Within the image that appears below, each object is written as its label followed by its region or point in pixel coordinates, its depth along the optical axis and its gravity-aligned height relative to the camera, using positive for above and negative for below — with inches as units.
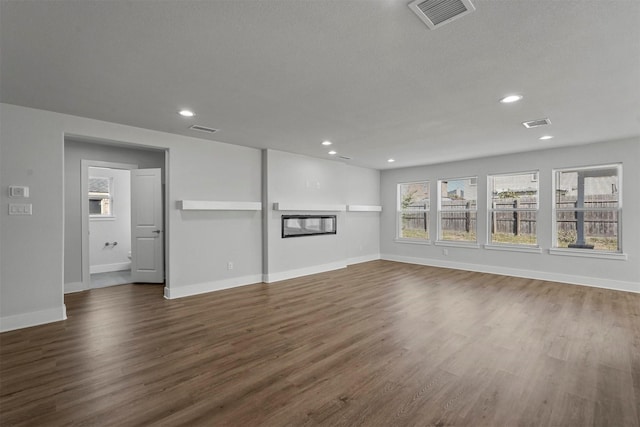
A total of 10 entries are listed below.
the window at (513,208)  238.7 +2.4
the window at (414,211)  306.1 +0.6
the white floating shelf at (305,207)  225.9 +3.9
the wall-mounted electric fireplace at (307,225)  236.7 -10.9
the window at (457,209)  272.7 +2.2
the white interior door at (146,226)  223.0 -10.1
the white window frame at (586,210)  202.2 -6.0
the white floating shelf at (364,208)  294.8 +3.8
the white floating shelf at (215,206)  182.7 +4.4
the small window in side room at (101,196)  272.5 +15.0
